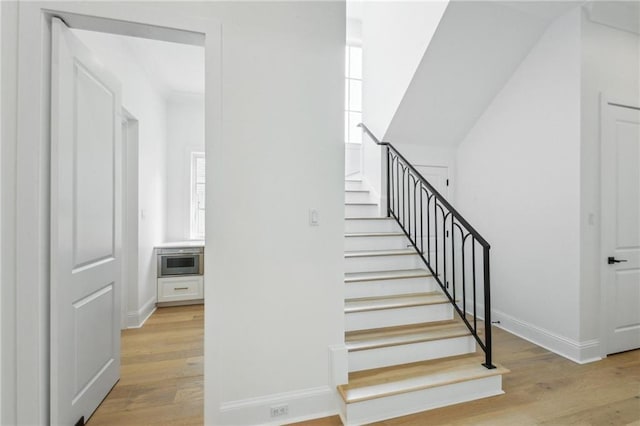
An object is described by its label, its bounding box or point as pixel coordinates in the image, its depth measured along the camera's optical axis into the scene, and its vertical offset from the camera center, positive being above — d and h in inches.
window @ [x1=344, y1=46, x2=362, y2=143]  192.9 +77.5
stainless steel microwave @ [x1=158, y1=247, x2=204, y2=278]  158.7 -27.1
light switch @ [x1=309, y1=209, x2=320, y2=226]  74.3 -1.4
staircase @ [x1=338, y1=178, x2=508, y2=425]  74.9 -38.4
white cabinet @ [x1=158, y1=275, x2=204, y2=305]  158.9 -42.3
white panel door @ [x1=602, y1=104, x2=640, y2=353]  105.7 -4.6
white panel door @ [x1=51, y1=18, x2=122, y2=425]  62.1 -4.4
